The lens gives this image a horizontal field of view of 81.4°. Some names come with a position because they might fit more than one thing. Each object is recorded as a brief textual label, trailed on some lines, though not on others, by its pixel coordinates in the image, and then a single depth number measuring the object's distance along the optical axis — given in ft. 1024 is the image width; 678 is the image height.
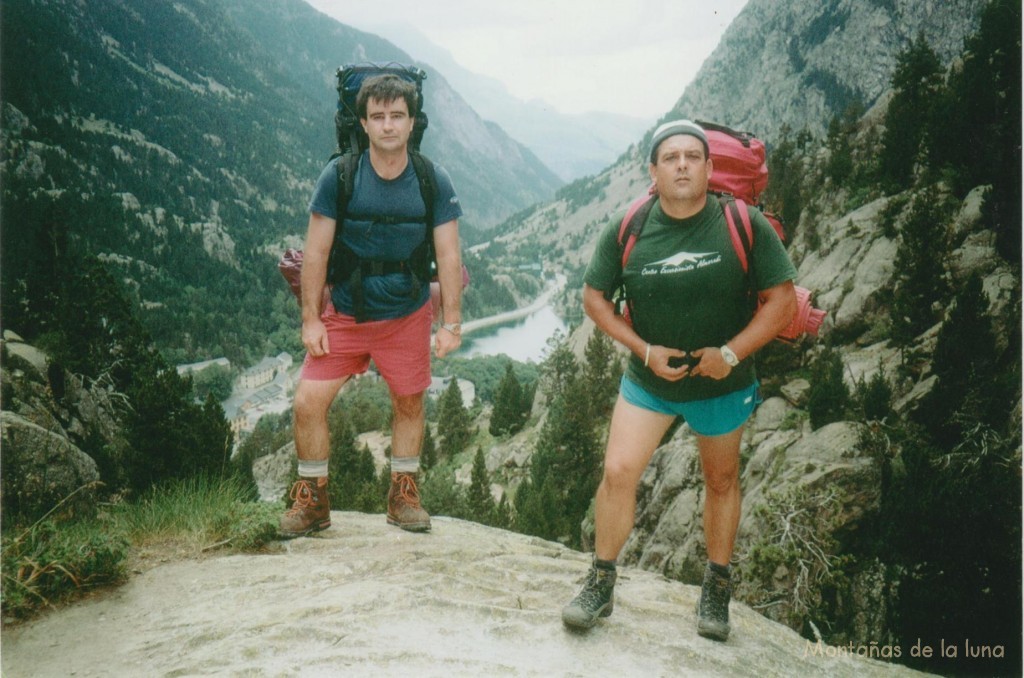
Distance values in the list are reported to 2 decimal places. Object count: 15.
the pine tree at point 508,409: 172.76
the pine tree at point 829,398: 45.93
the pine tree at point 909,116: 80.43
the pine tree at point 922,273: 50.29
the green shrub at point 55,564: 9.14
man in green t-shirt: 9.08
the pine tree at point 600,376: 133.05
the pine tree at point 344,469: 91.38
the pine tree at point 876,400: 42.37
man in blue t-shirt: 11.26
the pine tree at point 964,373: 36.35
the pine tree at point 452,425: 175.74
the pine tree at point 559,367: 159.02
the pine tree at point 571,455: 115.85
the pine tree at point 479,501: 103.30
